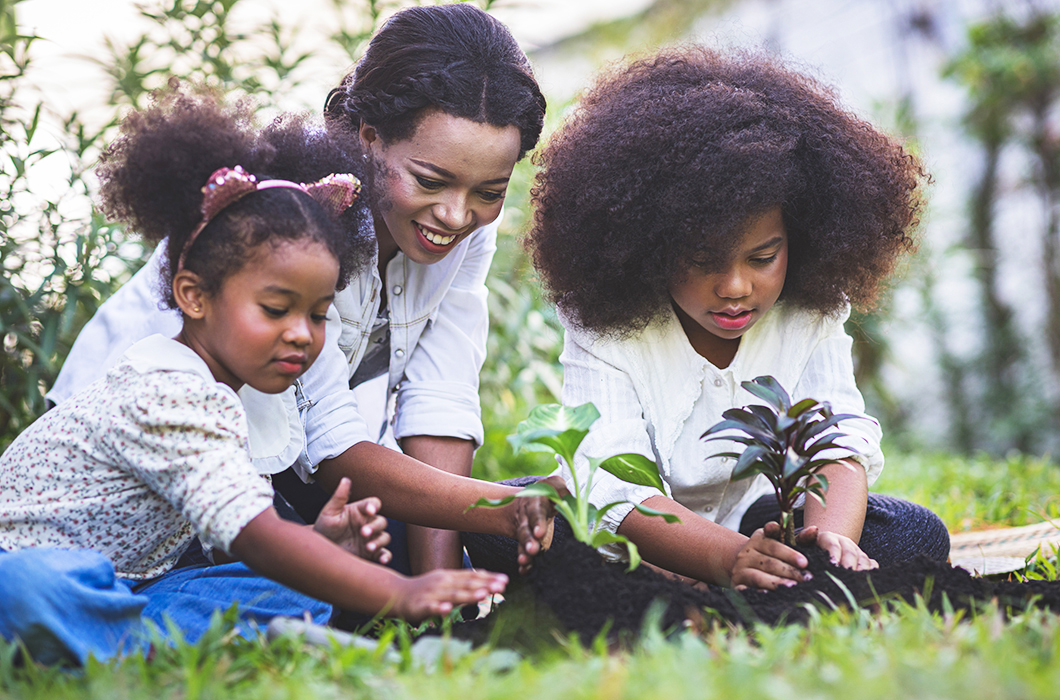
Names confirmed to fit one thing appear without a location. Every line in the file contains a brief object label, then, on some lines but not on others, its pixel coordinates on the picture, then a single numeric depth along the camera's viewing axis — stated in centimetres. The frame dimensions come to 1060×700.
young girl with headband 157
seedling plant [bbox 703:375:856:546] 184
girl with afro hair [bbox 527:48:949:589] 211
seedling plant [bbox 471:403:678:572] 176
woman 215
